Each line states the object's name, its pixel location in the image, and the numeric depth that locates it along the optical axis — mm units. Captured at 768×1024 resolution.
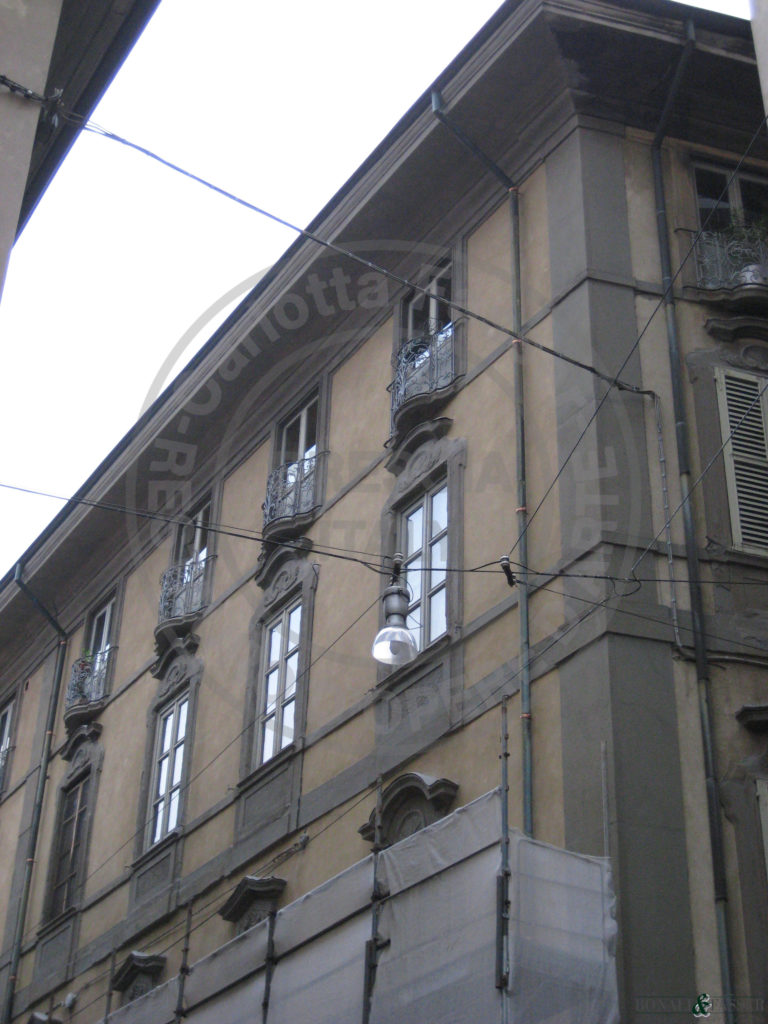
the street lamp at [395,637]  12023
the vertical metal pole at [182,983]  13922
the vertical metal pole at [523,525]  12320
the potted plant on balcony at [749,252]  14531
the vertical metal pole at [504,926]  10109
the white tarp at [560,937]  10188
